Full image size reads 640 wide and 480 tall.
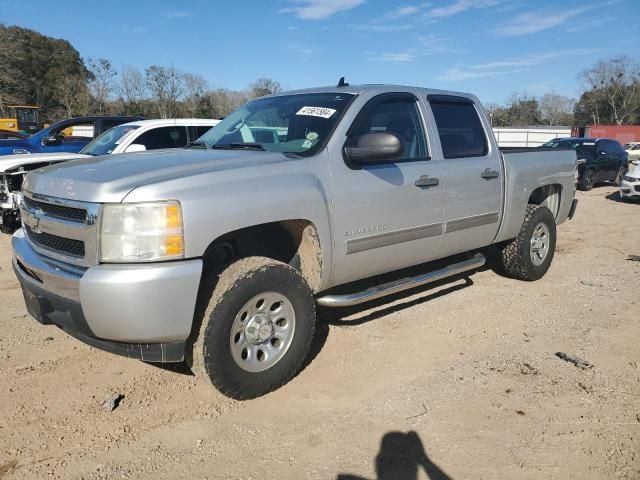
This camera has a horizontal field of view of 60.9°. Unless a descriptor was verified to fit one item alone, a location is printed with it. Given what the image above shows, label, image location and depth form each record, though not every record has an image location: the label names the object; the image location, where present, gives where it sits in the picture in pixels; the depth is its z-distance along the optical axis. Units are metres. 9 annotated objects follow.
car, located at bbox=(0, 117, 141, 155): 9.70
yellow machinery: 35.00
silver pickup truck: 2.90
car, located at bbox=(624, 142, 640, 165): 23.45
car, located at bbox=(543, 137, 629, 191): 16.52
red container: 47.62
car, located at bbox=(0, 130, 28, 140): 15.60
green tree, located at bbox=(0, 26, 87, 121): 53.41
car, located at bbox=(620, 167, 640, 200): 13.33
